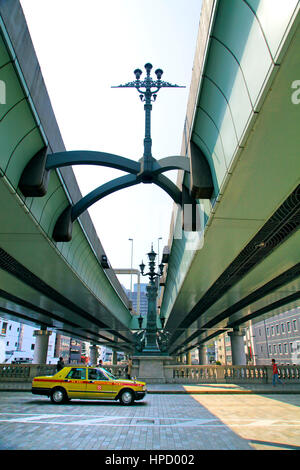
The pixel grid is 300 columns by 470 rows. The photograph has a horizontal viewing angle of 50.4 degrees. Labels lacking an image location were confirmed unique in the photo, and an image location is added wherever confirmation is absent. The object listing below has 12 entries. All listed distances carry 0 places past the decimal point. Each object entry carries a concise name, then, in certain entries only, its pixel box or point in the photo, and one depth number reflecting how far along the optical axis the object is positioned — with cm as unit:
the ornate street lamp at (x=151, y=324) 2131
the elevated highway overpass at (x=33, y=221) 616
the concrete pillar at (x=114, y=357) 7737
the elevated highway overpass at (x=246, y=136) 461
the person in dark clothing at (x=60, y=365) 2174
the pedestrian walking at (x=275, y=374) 1820
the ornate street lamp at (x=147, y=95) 830
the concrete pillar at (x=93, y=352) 6488
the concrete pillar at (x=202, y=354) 6125
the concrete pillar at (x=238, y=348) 3284
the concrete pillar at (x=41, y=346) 3512
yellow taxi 1218
